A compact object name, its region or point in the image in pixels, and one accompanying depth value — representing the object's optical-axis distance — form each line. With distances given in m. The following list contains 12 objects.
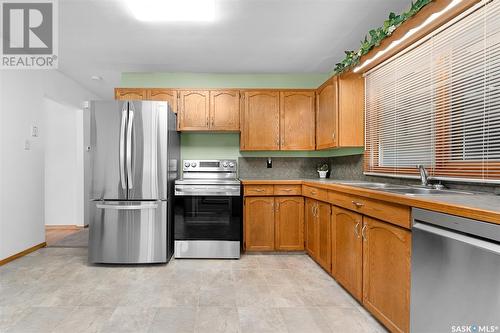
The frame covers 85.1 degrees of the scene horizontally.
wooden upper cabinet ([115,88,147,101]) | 3.70
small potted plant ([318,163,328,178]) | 3.86
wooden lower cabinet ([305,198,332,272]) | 2.68
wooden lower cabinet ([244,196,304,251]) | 3.36
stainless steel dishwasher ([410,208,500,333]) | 1.05
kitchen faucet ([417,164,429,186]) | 2.08
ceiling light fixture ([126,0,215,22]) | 2.26
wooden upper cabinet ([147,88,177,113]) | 3.68
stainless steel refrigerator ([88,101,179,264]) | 2.94
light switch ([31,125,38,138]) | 3.51
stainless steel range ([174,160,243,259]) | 3.20
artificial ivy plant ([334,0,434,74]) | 1.84
